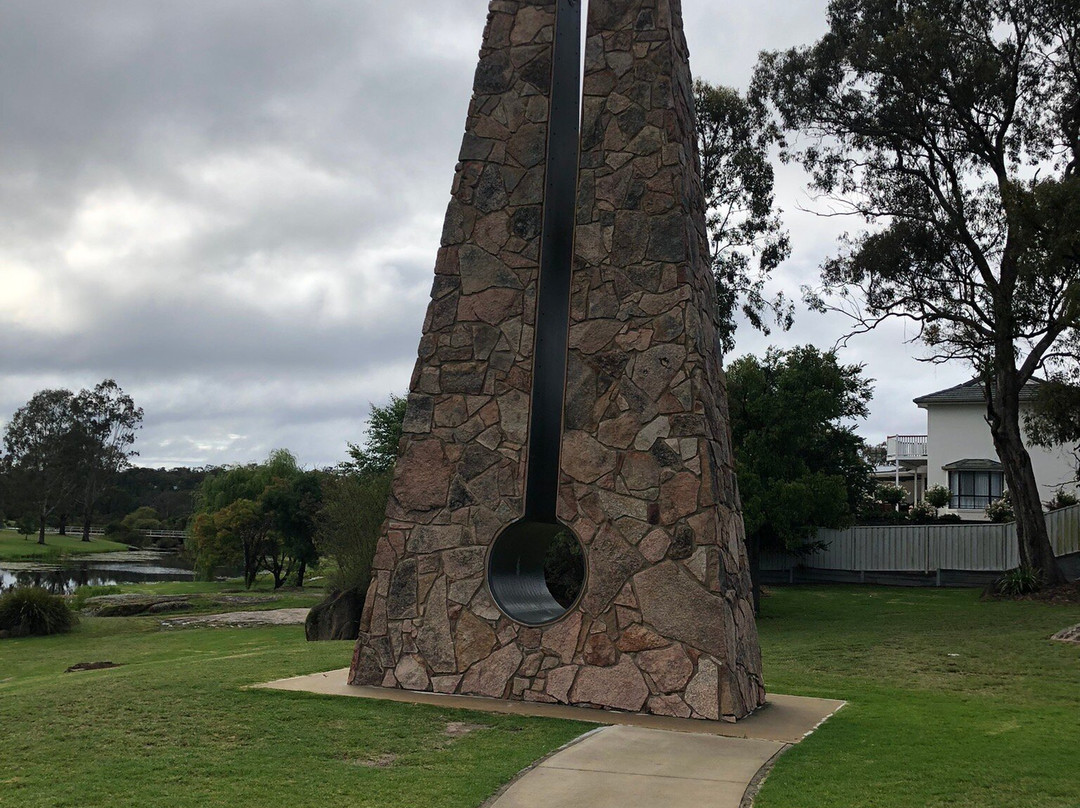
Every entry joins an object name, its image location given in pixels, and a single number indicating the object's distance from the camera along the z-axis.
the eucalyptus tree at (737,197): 24.16
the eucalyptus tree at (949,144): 22.33
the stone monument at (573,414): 7.97
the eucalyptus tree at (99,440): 67.69
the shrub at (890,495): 34.09
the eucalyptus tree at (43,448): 65.25
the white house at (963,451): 38.78
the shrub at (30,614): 19.94
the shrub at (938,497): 35.78
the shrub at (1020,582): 21.80
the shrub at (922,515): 30.81
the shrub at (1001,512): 30.77
